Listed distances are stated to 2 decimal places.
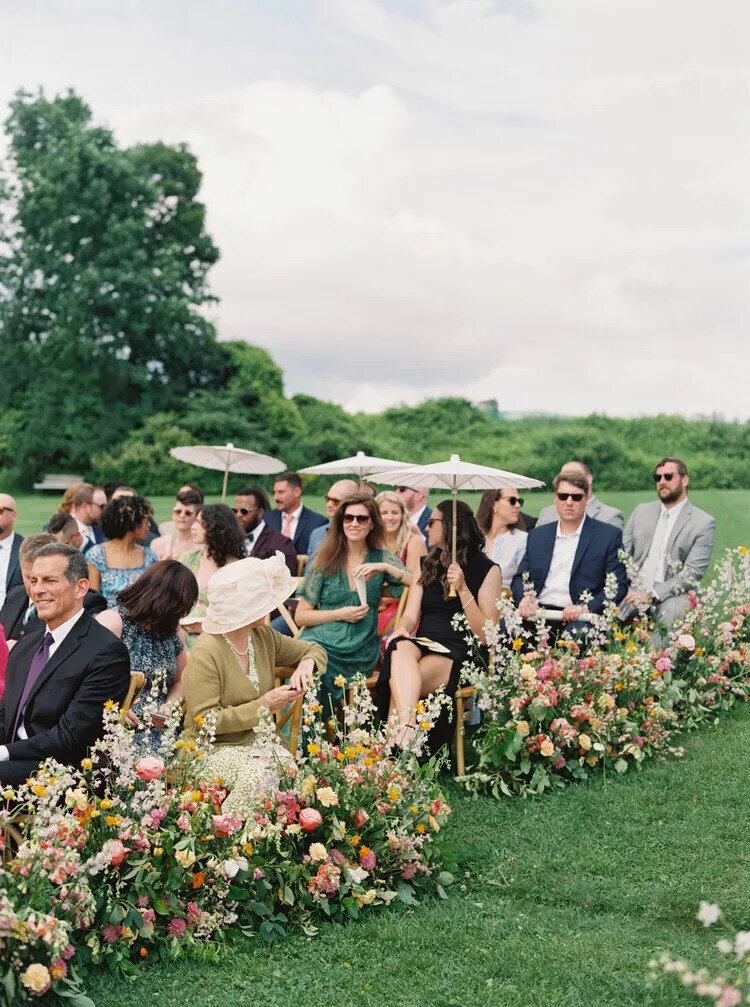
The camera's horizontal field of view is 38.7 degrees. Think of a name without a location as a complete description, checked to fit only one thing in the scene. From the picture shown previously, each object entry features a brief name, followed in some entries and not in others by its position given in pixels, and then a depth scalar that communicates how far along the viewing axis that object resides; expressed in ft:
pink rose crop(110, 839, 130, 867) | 13.30
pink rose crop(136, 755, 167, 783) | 13.88
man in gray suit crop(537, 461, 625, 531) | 29.71
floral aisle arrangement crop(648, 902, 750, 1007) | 7.02
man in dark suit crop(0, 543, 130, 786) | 15.25
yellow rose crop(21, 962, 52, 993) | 11.62
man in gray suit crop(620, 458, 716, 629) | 27.84
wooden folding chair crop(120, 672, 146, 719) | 15.65
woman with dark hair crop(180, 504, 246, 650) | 22.48
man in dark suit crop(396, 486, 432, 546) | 33.45
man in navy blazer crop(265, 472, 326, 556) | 34.55
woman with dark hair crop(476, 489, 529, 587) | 28.66
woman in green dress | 22.91
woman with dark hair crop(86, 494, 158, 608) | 23.76
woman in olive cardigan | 16.30
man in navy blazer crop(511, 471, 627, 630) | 25.80
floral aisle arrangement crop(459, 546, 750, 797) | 21.15
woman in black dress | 22.30
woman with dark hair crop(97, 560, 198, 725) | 17.37
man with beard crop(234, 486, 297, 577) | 31.17
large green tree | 123.65
